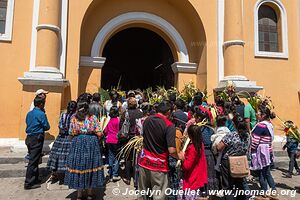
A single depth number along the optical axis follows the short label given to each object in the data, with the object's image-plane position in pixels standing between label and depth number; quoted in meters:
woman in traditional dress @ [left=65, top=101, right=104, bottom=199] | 3.92
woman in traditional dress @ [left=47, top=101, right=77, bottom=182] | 4.71
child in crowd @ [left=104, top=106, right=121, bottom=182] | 5.14
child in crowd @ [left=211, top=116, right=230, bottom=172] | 3.87
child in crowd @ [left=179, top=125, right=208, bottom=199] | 3.34
